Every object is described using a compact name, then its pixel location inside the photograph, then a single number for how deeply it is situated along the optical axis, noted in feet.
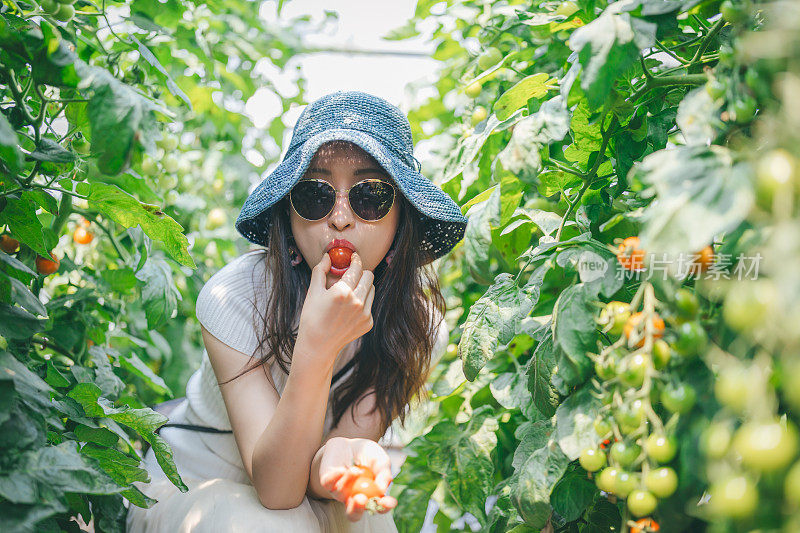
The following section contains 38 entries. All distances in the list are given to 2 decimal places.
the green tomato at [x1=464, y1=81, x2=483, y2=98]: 4.42
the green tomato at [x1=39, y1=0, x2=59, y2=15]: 2.83
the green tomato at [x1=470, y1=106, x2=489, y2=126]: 4.87
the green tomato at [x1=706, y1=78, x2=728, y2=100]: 1.86
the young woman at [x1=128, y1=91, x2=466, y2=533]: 3.36
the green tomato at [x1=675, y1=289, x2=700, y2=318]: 1.84
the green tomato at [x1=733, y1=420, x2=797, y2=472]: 1.32
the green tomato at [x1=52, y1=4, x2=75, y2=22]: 2.87
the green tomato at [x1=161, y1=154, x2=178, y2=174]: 6.21
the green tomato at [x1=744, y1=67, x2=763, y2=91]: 1.63
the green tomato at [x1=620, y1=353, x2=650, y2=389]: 1.86
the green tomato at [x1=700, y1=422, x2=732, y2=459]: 1.47
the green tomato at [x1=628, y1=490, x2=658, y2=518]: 1.84
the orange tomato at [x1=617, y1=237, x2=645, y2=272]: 2.11
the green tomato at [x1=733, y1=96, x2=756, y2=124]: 1.75
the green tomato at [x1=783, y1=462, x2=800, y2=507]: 1.27
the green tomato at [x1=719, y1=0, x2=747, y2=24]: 1.92
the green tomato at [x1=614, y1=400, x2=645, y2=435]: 1.88
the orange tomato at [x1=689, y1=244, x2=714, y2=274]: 1.86
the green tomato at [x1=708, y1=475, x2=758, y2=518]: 1.38
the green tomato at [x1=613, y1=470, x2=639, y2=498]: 1.91
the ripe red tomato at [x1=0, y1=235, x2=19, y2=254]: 3.74
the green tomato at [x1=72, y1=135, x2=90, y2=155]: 3.44
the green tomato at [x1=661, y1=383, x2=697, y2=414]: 1.75
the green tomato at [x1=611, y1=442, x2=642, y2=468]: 1.94
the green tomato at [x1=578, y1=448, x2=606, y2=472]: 2.12
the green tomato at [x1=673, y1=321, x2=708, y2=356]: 1.76
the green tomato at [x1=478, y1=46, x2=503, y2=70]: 4.51
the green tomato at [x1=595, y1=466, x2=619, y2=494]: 1.98
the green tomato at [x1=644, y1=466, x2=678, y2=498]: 1.81
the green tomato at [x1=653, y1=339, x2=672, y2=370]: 1.85
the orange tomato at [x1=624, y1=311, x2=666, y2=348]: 1.90
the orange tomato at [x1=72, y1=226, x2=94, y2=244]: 5.47
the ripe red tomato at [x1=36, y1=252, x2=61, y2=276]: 3.83
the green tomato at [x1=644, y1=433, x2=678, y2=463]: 1.81
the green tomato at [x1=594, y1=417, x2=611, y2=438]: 2.06
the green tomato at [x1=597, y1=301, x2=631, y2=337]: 2.09
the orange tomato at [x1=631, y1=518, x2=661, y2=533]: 1.92
